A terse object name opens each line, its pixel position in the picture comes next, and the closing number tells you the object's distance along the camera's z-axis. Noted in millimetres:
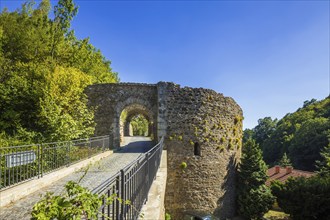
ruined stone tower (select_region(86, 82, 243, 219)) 14219
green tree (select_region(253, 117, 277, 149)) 70875
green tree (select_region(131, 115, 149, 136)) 37750
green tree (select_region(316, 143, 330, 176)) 20547
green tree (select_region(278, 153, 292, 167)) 40475
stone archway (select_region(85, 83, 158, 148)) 14820
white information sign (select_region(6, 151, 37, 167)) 6212
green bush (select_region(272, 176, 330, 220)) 16656
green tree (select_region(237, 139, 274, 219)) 15891
